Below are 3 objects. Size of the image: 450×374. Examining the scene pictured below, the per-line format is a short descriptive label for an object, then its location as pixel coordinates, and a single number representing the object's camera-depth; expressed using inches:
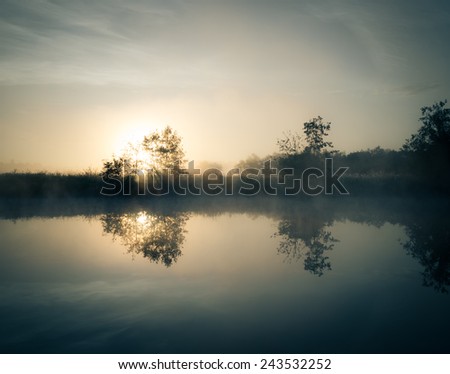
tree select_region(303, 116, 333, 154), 1897.1
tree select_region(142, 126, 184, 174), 1876.2
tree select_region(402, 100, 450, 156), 1657.2
